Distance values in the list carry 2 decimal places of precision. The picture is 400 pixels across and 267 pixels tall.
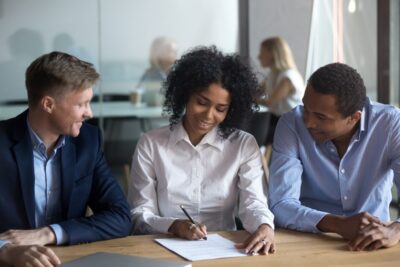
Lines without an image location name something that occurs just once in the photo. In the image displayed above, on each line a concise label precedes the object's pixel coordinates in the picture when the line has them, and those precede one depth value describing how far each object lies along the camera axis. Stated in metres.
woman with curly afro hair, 2.88
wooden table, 2.40
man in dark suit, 2.63
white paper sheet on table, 2.43
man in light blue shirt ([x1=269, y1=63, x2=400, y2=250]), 2.83
